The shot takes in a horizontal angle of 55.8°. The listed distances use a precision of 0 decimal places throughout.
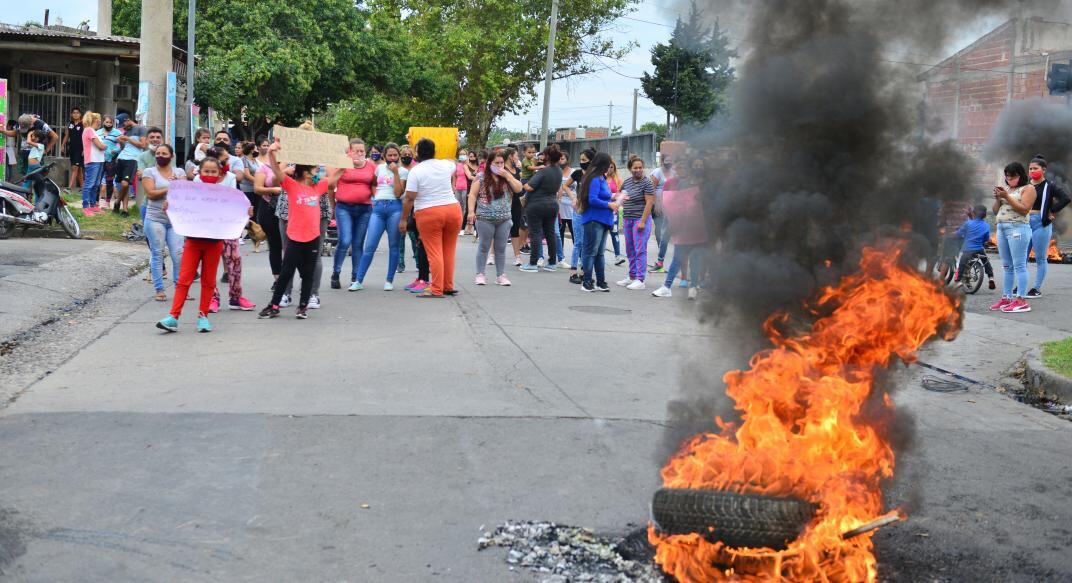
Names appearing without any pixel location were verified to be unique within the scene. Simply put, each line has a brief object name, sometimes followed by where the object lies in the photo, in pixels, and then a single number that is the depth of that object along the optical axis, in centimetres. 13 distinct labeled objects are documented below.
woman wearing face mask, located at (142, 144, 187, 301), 997
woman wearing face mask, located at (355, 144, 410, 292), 1214
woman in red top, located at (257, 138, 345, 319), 959
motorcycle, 1479
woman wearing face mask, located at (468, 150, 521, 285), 1289
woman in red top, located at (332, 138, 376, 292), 1155
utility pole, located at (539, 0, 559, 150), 3419
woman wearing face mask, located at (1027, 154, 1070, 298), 1230
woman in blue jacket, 1284
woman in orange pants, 1127
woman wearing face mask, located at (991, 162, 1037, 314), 1139
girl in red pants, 888
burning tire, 376
